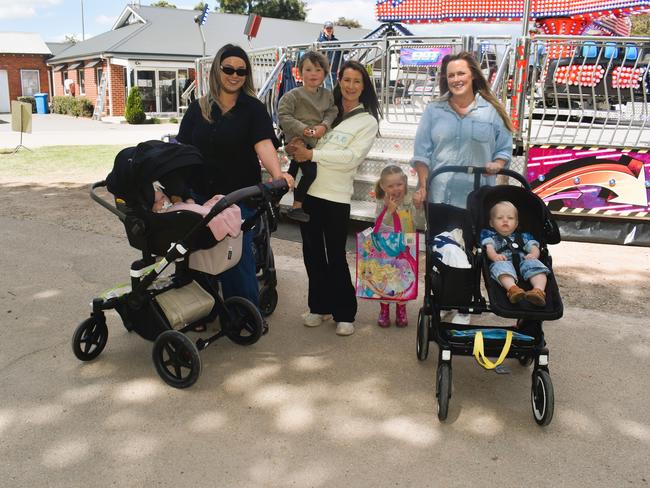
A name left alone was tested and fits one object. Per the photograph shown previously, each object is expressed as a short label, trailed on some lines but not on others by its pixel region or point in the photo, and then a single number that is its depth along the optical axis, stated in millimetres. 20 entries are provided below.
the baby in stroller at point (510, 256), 3105
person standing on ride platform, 8216
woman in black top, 3822
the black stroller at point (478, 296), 3148
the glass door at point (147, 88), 29188
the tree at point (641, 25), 52041
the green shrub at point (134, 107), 26344
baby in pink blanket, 3482
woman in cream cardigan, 4062
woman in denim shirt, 3859
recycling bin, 34781
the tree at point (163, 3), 61122
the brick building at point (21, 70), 39438
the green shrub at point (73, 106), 31209
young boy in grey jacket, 4129
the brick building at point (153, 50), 29016
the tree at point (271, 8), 54469
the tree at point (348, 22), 62100
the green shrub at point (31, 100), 35956
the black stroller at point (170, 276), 3436
